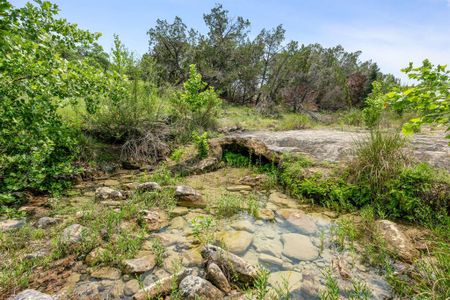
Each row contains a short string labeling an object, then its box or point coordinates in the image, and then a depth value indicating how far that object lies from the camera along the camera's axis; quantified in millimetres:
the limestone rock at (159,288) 1854
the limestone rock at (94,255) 2266
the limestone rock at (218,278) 1980
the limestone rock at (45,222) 2832
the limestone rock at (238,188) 4387
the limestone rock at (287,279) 2071
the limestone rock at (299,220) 3063
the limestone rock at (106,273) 2095
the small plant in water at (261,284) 1790
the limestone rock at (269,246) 2592
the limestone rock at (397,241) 2404
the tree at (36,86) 2354
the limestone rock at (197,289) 1815
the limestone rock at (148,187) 3934
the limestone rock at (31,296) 1715
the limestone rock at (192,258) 2303
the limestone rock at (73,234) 2434
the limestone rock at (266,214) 3354
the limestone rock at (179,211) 3362
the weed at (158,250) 2279
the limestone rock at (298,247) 2527
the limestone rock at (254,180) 4641
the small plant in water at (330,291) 1788
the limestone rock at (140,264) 2152
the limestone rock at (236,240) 2590
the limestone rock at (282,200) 3820
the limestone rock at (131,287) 1940
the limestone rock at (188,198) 3710
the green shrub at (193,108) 6258
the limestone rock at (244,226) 3039
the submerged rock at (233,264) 2080
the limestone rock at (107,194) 3656
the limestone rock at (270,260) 2404
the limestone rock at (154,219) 2994
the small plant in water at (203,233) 2635
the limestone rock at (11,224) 2658
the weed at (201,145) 5523
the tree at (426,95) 1529
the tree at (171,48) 14617
